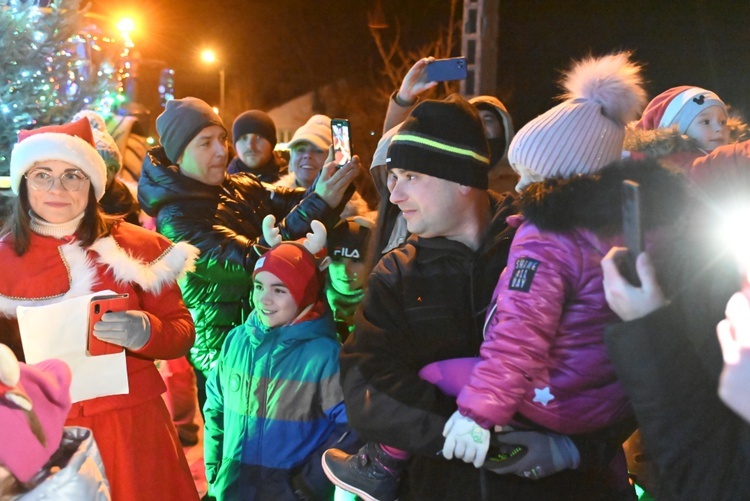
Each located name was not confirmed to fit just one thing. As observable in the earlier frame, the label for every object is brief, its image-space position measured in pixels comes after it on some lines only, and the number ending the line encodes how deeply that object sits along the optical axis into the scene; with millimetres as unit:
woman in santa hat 2803
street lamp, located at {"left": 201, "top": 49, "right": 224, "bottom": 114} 25219
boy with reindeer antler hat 3213
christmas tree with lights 5367
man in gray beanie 3984
